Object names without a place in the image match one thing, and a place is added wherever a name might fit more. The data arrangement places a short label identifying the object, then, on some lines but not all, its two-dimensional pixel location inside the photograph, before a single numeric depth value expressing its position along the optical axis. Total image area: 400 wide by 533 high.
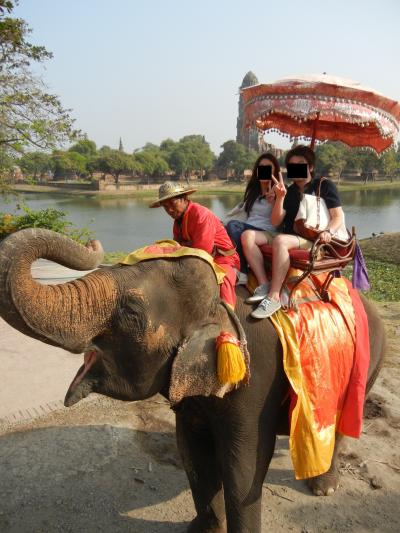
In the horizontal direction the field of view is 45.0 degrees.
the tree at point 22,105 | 12.07
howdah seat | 2.95
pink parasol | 3.16
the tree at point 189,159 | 79.24
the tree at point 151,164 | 70.12
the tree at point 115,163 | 62.97
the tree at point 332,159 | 59.41
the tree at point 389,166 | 61.36
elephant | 1.92
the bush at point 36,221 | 13.51
